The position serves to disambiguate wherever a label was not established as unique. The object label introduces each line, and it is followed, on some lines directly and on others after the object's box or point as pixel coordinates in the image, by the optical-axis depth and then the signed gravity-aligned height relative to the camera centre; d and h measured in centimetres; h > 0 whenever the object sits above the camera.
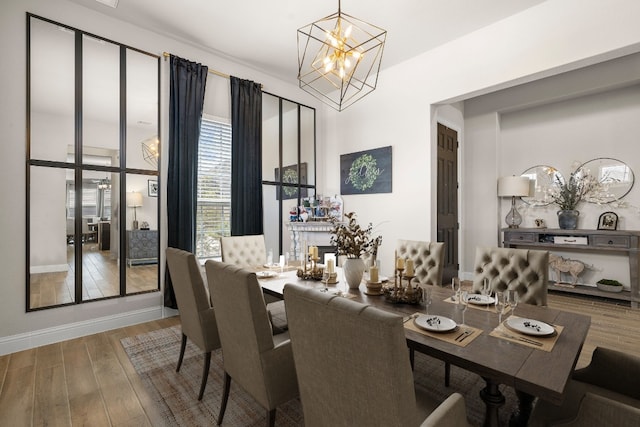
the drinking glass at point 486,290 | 172 -43
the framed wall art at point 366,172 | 452 +65
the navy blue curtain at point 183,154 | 359 +71
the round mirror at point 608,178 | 416 +50
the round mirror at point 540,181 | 474 +51
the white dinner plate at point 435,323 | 141 -52
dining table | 105 -54
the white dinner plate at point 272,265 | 294 -51
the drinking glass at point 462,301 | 153 -44
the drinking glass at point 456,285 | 175 -41
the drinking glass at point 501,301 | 151 -43
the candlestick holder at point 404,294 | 179 -47
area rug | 186 -123
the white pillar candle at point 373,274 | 202 -40
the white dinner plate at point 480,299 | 182 -52
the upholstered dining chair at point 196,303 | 196 -59
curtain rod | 401 +185
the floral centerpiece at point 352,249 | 212 -25
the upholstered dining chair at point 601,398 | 99 -73
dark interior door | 453 +25
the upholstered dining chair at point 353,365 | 86 -47
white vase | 212 -39
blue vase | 442 -7
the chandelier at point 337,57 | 211 +209
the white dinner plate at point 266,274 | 252 -51
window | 402 +35
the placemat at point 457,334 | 131 -54
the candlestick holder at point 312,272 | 241 -47
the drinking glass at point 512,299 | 149 -41
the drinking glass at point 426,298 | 165 -46
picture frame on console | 418 -9
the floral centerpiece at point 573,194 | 442 +29
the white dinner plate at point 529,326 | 137 -52
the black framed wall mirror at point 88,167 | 288 +48
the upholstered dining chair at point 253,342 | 144 -64
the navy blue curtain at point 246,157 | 415 +78
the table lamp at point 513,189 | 468 +38
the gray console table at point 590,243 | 384 -40
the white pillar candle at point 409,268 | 181 -32
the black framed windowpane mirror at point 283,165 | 466 +78
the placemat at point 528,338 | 127 -54
